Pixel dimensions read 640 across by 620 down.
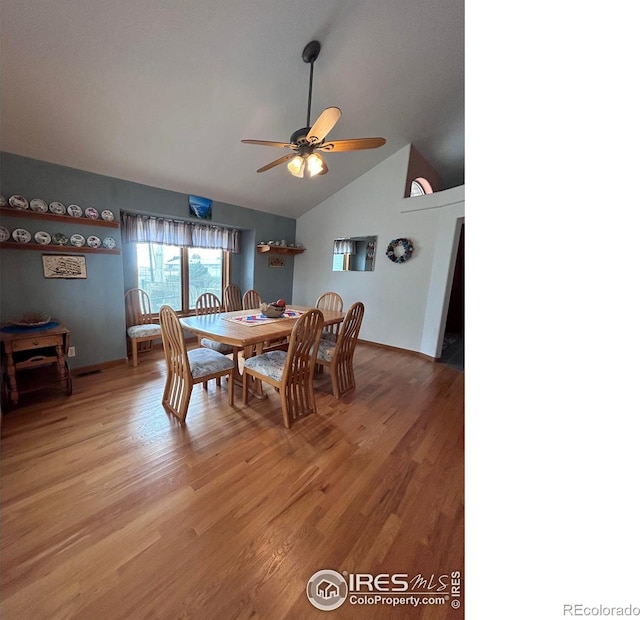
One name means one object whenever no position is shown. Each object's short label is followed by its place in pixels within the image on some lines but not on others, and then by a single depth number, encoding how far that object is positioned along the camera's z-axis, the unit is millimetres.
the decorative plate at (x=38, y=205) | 2286
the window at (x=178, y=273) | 3531
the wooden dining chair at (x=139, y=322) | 2986
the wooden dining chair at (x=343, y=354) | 2363
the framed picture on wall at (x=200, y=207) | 3486
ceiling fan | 1783
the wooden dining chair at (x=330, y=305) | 2966
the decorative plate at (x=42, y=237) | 2346
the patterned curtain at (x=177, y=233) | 3184
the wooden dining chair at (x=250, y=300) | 3355
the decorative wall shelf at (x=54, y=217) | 2164
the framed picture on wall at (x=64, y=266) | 2453
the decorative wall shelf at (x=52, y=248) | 2225
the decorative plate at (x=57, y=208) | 2391
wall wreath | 3752
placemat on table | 2312
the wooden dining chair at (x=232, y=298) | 3754
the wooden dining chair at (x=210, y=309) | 2752
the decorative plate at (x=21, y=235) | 2244
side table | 1956
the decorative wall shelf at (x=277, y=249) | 4406
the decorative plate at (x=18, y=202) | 2170
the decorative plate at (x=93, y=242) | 2647
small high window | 4298
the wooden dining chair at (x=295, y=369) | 1907
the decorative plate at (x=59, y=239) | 2449
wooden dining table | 1861
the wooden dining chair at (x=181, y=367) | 1855
